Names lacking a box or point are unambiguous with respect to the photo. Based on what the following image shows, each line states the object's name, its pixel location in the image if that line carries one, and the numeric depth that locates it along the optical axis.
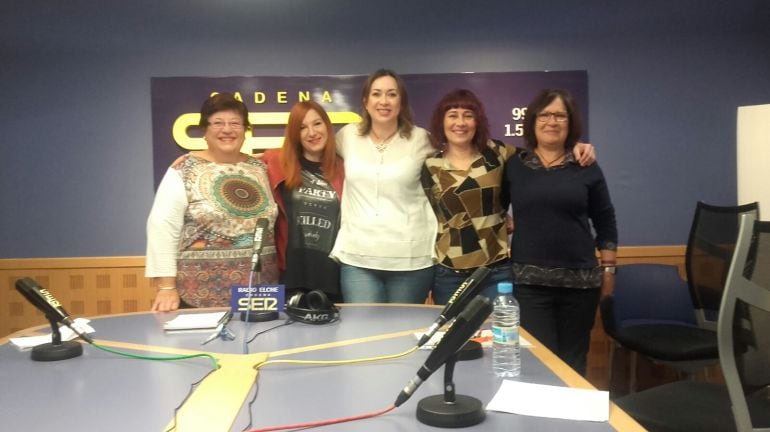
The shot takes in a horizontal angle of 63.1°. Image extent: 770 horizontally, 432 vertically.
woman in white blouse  2.48
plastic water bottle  1.47
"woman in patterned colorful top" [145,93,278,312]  2.42
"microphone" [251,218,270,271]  1.88
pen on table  1.82
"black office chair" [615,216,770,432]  1.56
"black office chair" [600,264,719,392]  2.95
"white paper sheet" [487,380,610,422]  1.18
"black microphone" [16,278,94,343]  1.68
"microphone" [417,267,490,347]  1.32
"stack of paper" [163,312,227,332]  1.95
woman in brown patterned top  2.44
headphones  2.02
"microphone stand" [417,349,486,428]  1.14
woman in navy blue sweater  2.37
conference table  1.18
